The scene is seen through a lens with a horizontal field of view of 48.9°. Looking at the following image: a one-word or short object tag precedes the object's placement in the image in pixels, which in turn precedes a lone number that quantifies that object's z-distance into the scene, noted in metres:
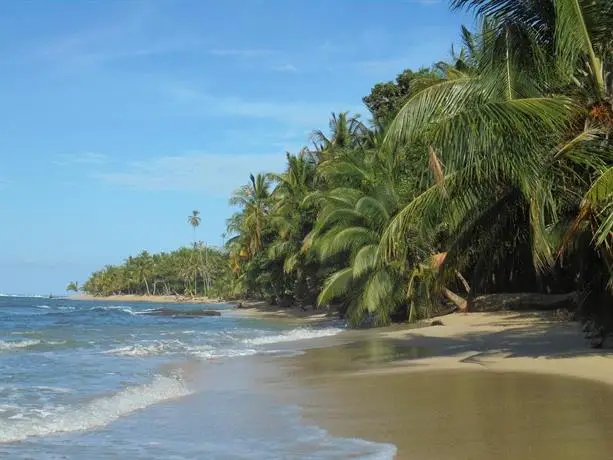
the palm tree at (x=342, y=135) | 36.56
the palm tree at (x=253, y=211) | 47.97
